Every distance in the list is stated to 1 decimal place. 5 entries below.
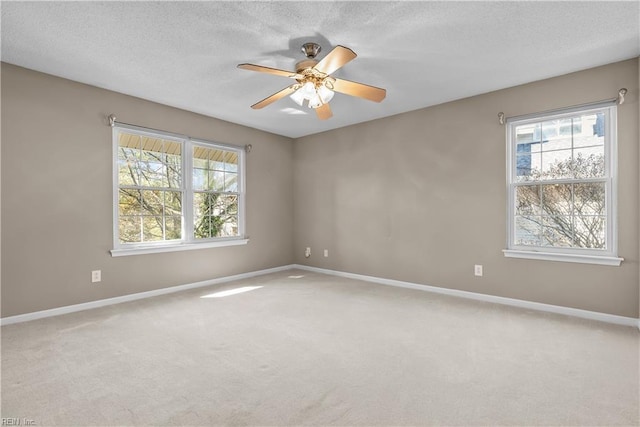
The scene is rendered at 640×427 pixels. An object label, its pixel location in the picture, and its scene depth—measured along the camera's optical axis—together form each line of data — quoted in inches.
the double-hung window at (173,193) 148.0
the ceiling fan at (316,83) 92.7
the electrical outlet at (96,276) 135.6
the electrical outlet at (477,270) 147.2
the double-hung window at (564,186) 119.0
